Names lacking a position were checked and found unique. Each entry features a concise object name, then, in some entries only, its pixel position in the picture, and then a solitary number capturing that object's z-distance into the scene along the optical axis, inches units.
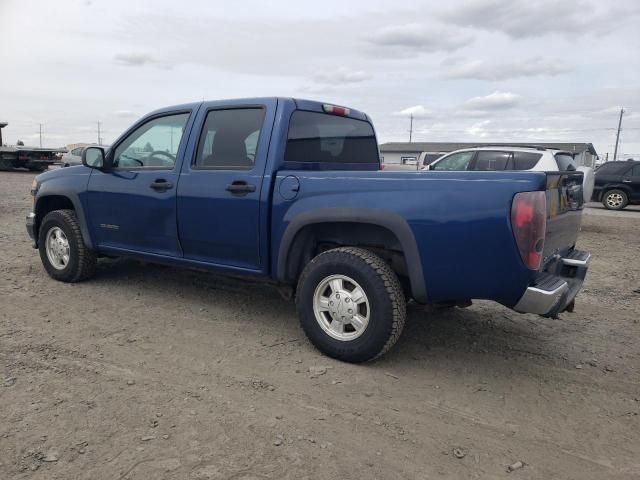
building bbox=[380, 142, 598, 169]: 1858.4
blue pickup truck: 121.2
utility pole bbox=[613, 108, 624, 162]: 2709.2
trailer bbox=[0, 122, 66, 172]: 911.0
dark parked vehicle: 637.9
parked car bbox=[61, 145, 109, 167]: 938.3
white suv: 373.4
